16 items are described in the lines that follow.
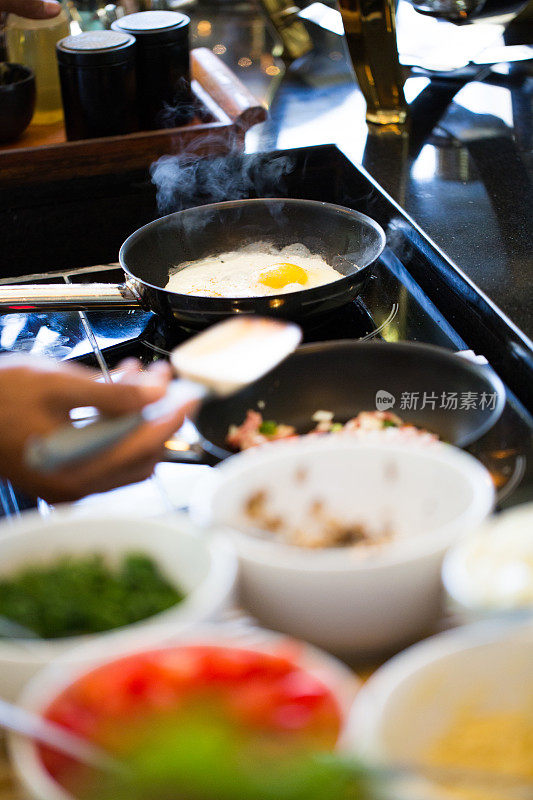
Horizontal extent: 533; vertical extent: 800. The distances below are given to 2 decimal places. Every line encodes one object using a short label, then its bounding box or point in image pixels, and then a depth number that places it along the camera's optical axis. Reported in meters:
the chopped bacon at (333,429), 1.72
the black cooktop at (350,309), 1.74
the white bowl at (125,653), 1.14
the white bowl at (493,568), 1.32
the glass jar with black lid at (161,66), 2.20
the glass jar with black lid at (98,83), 2.15
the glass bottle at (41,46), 2.32
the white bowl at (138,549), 1.36
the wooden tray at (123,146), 2.18
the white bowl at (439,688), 1.16
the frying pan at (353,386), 1.74
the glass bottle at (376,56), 2.19
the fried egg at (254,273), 1.97
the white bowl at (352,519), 1.41
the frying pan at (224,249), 1.85
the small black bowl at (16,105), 2.19
